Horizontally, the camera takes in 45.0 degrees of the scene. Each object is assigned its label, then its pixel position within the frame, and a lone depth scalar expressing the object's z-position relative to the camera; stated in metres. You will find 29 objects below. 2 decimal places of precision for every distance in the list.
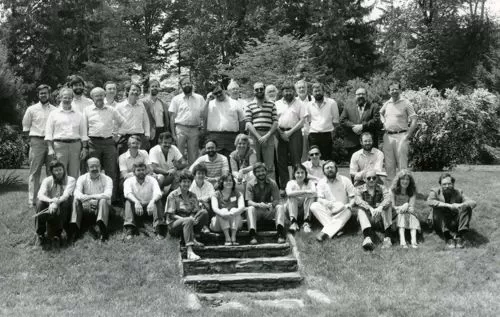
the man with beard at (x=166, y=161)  10.31
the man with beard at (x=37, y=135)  10.70
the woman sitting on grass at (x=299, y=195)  9.93
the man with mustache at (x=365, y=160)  10.45
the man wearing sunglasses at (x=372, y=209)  9.53
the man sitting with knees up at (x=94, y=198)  9.36
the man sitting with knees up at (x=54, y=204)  9.16
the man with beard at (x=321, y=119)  11.04
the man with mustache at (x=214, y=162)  10.20
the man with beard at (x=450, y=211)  9.41
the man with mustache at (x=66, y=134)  10.05
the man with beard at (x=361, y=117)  10.97
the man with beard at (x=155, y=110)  11.23
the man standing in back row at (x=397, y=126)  10.85
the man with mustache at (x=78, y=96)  10.78
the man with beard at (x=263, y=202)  9.55
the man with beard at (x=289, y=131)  10.96
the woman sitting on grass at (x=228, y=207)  9.32
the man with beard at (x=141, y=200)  9.48
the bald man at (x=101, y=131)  10.29
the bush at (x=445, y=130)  17.53
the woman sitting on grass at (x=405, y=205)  9.58
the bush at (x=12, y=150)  21.38
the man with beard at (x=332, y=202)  9.80
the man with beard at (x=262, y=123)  10.69
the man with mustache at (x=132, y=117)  10.64
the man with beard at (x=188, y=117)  11.05
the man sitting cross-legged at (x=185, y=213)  9.00
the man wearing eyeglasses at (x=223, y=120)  10.91
